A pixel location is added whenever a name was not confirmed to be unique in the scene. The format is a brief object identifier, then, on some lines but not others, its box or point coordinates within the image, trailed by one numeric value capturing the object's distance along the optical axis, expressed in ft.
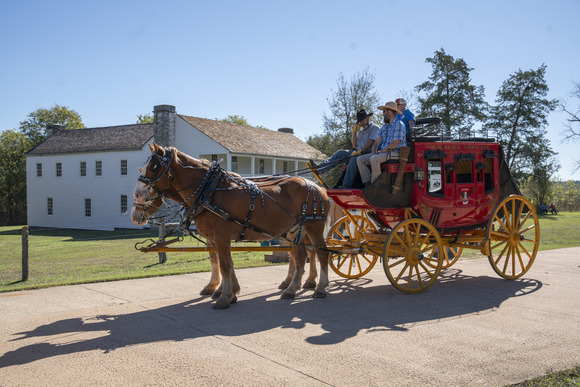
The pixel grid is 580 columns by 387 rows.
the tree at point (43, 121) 217.36
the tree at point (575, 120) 142.61
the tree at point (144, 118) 228.18
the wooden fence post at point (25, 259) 34.33
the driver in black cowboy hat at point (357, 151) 28.19
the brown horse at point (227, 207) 24.04
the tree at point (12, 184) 186.19
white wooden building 121.49
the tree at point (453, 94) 149.07
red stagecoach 27.07
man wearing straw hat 26.61
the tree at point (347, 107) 121.39
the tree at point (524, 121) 164.55
